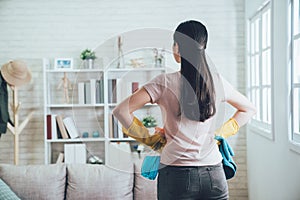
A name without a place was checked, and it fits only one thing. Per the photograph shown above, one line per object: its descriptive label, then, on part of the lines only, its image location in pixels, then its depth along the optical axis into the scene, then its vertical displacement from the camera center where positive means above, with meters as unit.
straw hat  4.47 +0.27
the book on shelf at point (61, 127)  4.61 -0.29
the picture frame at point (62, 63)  4.72 +0.38
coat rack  4.50 -0.27
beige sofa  3.28 -0.63
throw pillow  3.02 -0.64
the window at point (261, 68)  3.79 +0.27
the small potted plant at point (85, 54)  4.50 +0.46
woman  1.67 -0.07
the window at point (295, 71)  2.84 +0.16
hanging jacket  4.40 -0.07
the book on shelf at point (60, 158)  4.70 -0.63
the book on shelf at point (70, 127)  4.63 -0.29
